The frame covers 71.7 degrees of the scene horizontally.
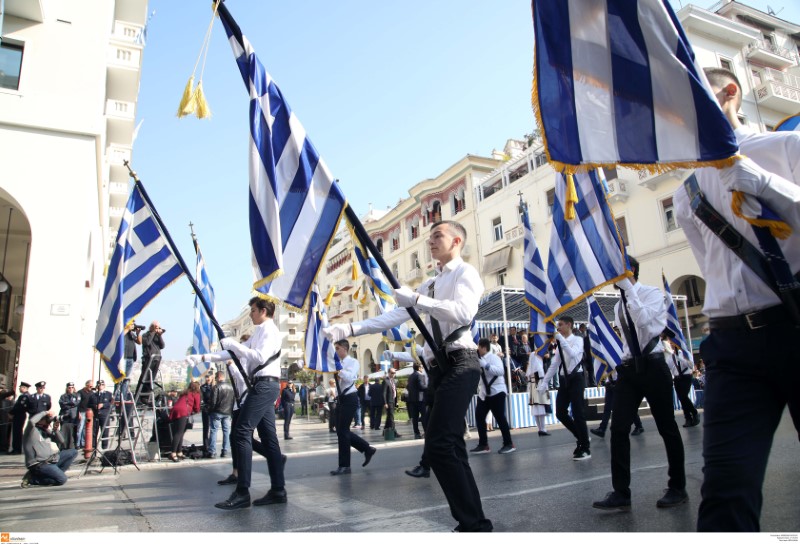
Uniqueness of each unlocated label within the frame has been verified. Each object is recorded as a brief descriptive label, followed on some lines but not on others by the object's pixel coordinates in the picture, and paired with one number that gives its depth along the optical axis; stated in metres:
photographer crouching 7.87
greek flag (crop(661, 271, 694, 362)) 12.74
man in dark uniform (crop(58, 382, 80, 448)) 11.76
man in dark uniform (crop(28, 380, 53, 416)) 11.01
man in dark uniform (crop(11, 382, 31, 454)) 11.44
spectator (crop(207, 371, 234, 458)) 11.73
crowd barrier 15.26
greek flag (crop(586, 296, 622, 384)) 10.59
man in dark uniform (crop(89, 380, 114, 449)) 12.09
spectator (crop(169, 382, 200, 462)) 11.23
